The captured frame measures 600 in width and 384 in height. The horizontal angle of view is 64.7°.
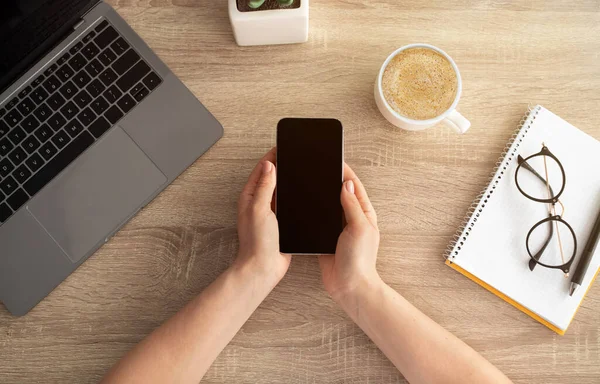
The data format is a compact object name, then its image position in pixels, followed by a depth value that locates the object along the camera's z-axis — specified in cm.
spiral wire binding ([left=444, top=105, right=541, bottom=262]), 86
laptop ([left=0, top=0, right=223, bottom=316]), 83
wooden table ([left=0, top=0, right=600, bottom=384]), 85
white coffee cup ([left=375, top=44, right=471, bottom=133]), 81
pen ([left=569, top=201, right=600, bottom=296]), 84
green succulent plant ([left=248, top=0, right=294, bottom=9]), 79
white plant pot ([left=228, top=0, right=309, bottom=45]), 81
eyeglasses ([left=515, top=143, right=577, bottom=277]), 86
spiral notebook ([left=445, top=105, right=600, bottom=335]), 85
